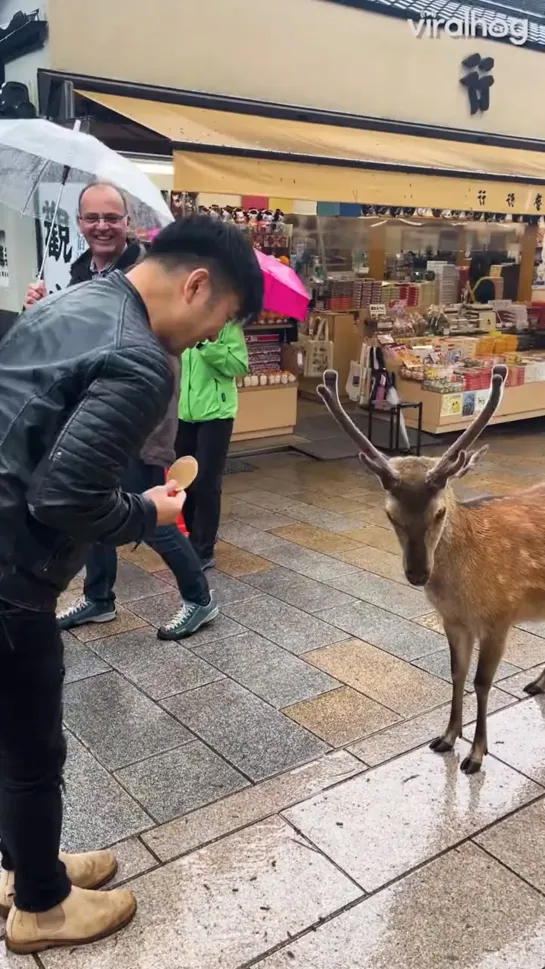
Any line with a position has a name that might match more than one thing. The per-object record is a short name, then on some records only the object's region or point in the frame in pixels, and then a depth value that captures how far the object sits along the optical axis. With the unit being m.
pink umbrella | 5.36
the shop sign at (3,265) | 7.63
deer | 2.98
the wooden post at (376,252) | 11.91
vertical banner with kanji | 5.36
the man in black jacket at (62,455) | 1.81
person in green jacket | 4.79
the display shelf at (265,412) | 8.46
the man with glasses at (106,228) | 3.90
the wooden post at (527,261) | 12.70
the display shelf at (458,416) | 8.58
